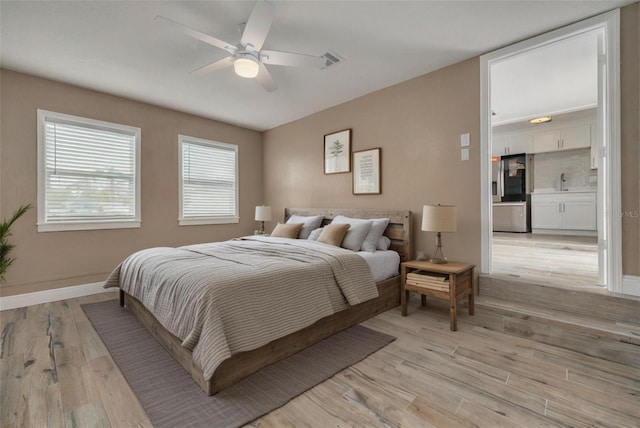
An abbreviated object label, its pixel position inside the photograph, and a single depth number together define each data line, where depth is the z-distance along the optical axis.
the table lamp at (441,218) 2.81
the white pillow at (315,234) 3.86
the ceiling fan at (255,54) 1.96
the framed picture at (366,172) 3.92
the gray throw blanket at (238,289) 1.73
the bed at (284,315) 1.76
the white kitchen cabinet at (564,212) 5.69
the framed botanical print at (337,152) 4.27
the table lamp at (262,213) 4.92
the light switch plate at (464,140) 3.10
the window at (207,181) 4.70
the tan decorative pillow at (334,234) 3.38
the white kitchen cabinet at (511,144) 6.59
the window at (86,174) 3.48
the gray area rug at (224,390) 1.56
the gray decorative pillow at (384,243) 3.47
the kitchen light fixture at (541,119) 5.58
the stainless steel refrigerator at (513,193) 6.70
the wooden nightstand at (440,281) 2.58
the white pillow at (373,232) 3.36
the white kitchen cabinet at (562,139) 5.82
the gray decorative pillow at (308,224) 4.14
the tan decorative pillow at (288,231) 4.03
